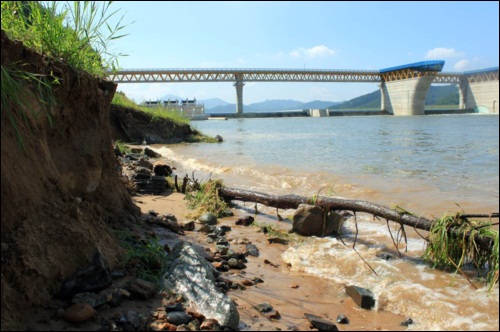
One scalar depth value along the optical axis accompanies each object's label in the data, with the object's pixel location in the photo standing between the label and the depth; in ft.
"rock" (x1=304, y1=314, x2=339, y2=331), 10.72
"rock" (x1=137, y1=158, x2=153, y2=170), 36.65
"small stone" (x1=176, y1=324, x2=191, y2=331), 9.80
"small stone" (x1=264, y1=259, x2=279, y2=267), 16.59
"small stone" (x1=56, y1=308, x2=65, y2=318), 9.12
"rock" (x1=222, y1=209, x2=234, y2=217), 25.05
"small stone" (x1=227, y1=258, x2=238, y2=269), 15.56
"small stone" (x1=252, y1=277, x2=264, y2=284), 14.19
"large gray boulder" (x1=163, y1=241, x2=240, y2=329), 10.59
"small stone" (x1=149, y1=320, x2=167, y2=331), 9.76
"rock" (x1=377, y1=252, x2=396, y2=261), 17.01
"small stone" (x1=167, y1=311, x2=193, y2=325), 10.14
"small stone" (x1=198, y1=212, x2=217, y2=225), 22.24
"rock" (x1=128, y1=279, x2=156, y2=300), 11.03
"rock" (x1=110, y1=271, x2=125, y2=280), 11.60
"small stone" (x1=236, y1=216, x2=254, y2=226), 22.95
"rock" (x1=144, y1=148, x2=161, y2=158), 57.88
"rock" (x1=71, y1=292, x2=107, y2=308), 9.79
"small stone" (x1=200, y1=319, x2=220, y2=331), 10.11
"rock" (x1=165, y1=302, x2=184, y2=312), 10.70
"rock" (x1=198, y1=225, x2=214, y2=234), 20.49
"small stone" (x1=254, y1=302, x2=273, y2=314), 11.67
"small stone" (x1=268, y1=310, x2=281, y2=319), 11.34
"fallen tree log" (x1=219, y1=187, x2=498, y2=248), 17.12
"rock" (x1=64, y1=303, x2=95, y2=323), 9.07
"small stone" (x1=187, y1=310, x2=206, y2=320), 10.50
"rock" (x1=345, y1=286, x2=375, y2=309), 12.58
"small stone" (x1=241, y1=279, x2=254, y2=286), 13.89
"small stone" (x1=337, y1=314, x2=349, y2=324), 11.45
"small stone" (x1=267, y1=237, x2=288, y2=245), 19.95
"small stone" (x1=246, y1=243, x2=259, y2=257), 17.77
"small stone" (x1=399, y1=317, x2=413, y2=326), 11.51
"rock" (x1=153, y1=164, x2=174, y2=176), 34.78
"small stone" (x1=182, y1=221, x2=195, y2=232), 20.48
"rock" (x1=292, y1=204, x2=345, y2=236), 20.92
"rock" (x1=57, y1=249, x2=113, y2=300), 9.96
